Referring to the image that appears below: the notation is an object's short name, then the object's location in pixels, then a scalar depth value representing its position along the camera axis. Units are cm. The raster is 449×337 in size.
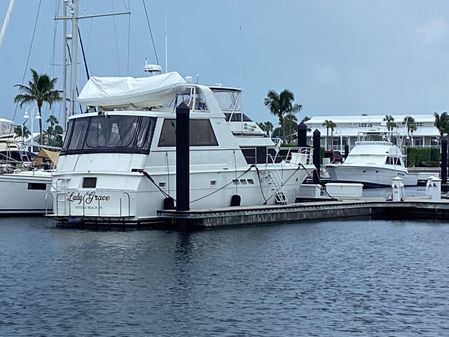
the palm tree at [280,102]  10000
